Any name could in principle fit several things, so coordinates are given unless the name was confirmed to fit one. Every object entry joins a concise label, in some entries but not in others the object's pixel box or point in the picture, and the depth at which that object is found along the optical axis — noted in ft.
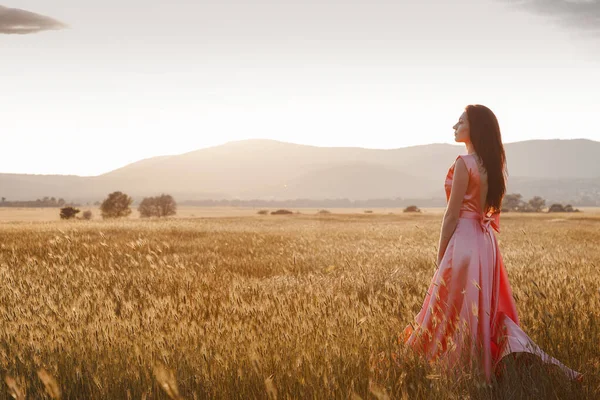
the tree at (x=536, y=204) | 416.77
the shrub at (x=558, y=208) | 345.14
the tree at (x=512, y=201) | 453.17
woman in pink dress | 13.34
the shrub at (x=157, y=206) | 319.68
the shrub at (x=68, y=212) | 236.06
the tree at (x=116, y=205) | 269.64
